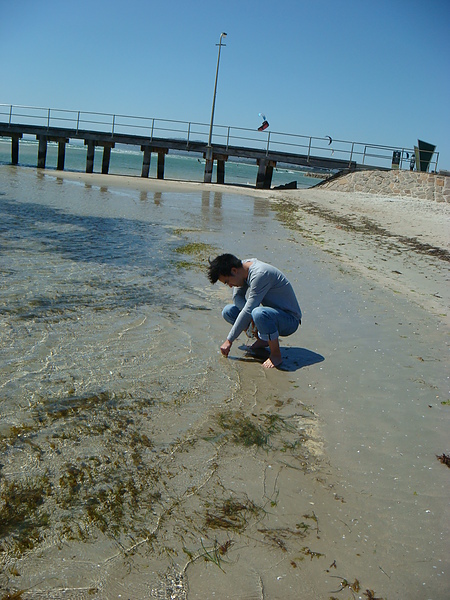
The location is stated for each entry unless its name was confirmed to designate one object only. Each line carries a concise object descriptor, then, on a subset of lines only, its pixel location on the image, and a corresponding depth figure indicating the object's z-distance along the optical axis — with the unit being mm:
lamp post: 31031
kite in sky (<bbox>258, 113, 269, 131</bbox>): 32097
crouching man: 5105
